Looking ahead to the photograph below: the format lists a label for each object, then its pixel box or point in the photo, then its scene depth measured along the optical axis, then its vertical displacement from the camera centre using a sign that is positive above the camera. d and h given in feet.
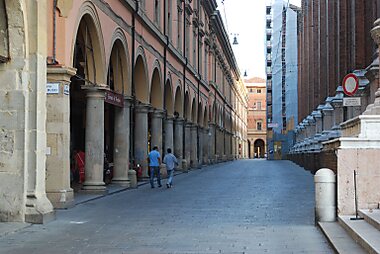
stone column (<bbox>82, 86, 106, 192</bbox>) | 61.87 +0.99
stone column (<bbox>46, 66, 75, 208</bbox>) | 49.75 +0.90
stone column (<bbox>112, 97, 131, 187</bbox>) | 73.15 +0.34
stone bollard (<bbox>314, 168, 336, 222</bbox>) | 37.55 -2.74
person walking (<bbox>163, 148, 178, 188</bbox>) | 79.46 -1.58
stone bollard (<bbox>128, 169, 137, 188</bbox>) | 75.87 -3.35
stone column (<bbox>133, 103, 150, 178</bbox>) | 86.80 +2.20
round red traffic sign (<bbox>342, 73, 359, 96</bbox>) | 56.18 +5.84
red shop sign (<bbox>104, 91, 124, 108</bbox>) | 64.81 +5.55
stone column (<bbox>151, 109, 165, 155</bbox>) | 97.71 +3.38
